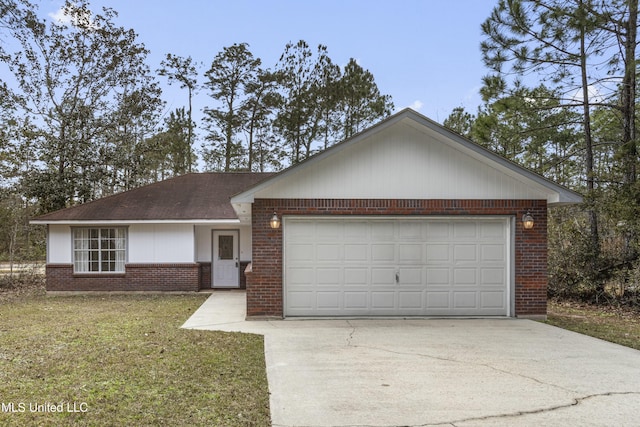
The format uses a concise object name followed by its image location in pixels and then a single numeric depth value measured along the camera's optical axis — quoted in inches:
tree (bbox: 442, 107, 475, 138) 986.1
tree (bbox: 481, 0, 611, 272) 512.7
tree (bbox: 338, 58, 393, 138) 994.1
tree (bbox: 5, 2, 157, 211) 714.2
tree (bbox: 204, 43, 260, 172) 995.3
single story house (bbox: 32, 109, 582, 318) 373.1
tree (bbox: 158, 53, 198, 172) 1021.8
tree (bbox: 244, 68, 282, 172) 1003.3
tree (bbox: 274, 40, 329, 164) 984.9
